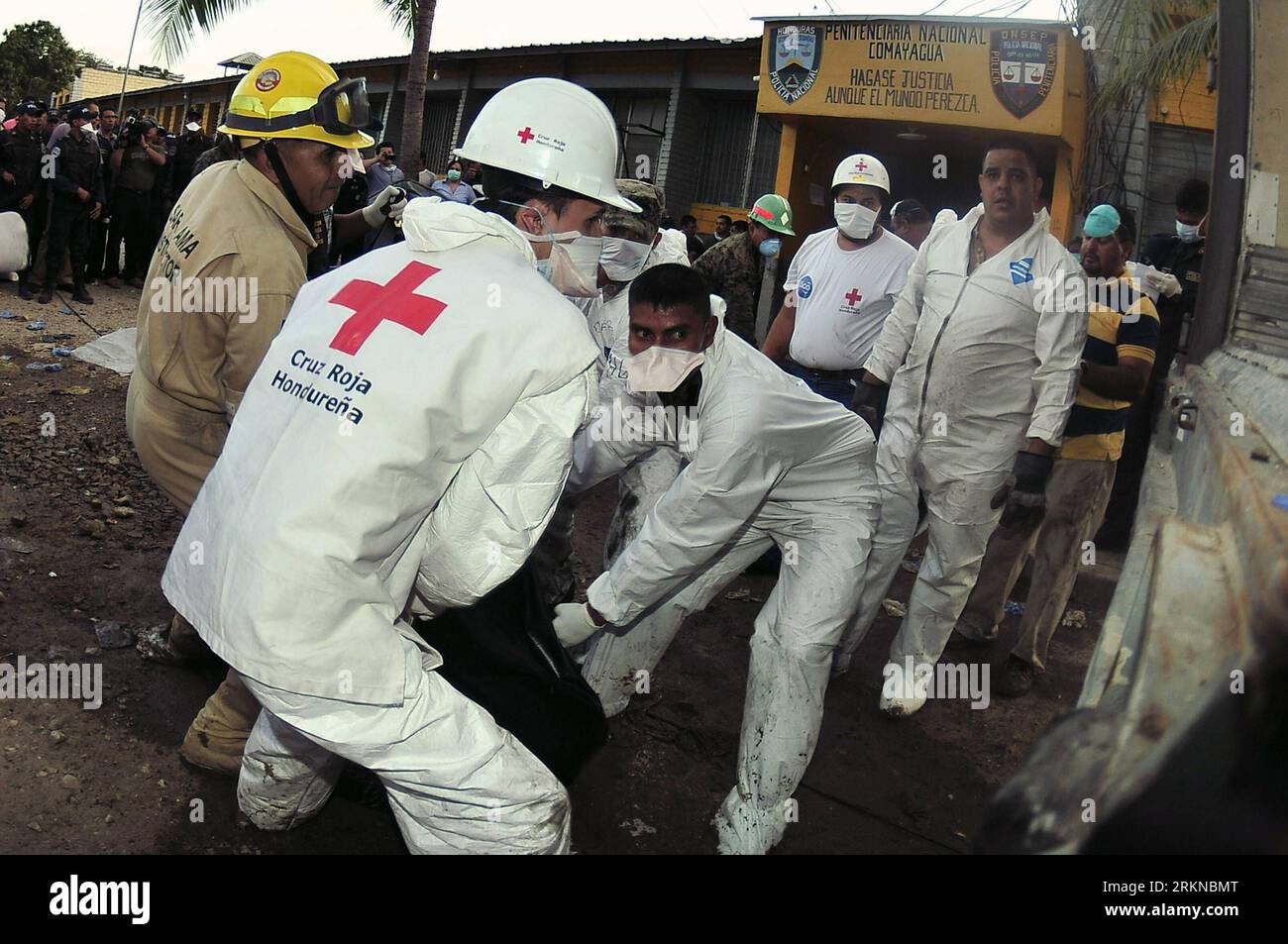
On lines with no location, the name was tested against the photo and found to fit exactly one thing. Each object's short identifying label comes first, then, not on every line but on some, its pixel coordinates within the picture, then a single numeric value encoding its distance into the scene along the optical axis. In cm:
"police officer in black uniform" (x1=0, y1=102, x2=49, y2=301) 920
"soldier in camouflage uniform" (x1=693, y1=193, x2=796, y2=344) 684
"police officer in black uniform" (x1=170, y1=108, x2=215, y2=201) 1090
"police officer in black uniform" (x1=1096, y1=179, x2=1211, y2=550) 571
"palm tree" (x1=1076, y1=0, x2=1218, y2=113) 741
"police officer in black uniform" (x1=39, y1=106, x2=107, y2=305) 922
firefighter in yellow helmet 297
